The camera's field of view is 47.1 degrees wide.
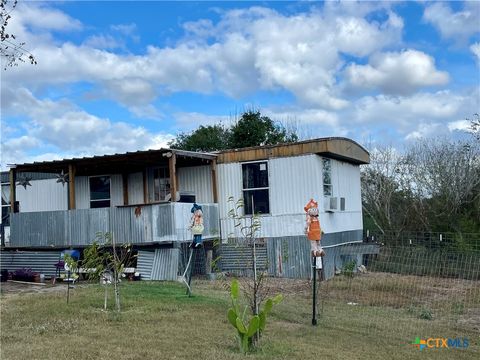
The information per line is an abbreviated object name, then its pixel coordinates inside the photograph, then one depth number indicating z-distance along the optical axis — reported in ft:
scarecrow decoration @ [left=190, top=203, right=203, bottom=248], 37.37
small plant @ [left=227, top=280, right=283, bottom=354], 19.58
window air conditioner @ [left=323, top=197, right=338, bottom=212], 50.42
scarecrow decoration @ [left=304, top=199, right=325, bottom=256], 27.14
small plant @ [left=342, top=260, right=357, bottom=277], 41.10
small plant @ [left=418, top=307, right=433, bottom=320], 31.48
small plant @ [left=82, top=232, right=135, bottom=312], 26.68
